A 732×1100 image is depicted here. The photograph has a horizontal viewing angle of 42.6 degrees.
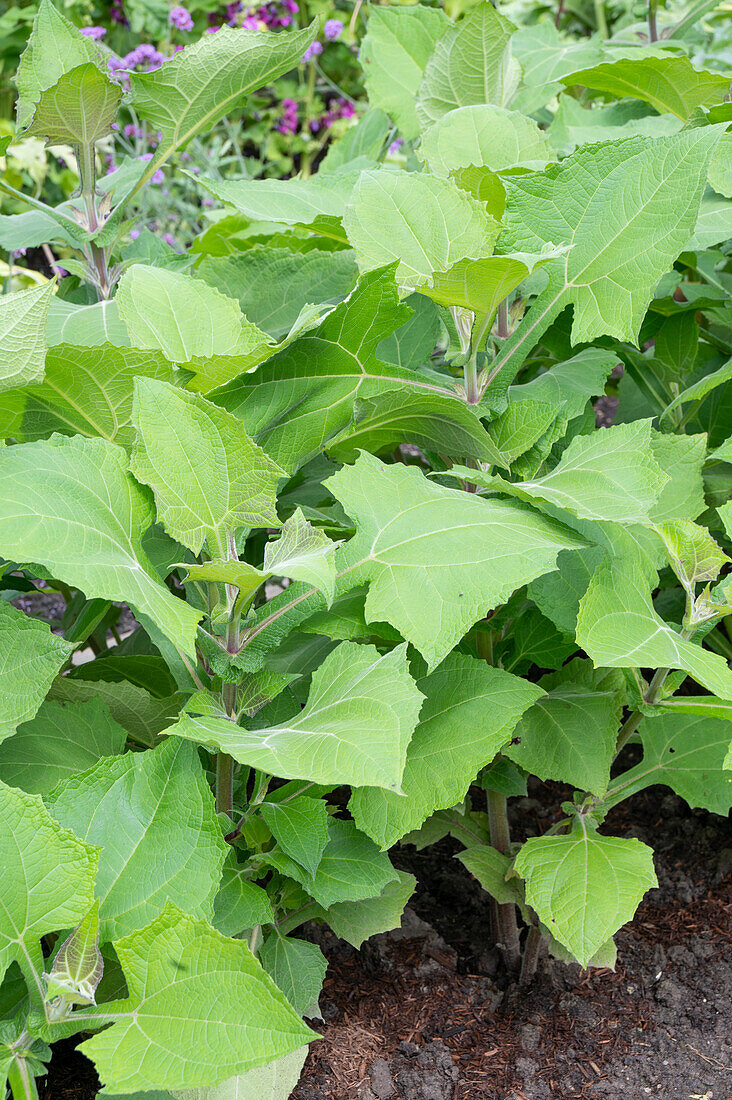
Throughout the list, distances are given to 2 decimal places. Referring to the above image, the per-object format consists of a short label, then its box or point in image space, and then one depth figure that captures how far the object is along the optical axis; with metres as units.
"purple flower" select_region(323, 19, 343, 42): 4.35
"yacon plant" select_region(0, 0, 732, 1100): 0.80
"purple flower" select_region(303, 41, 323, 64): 4.49
